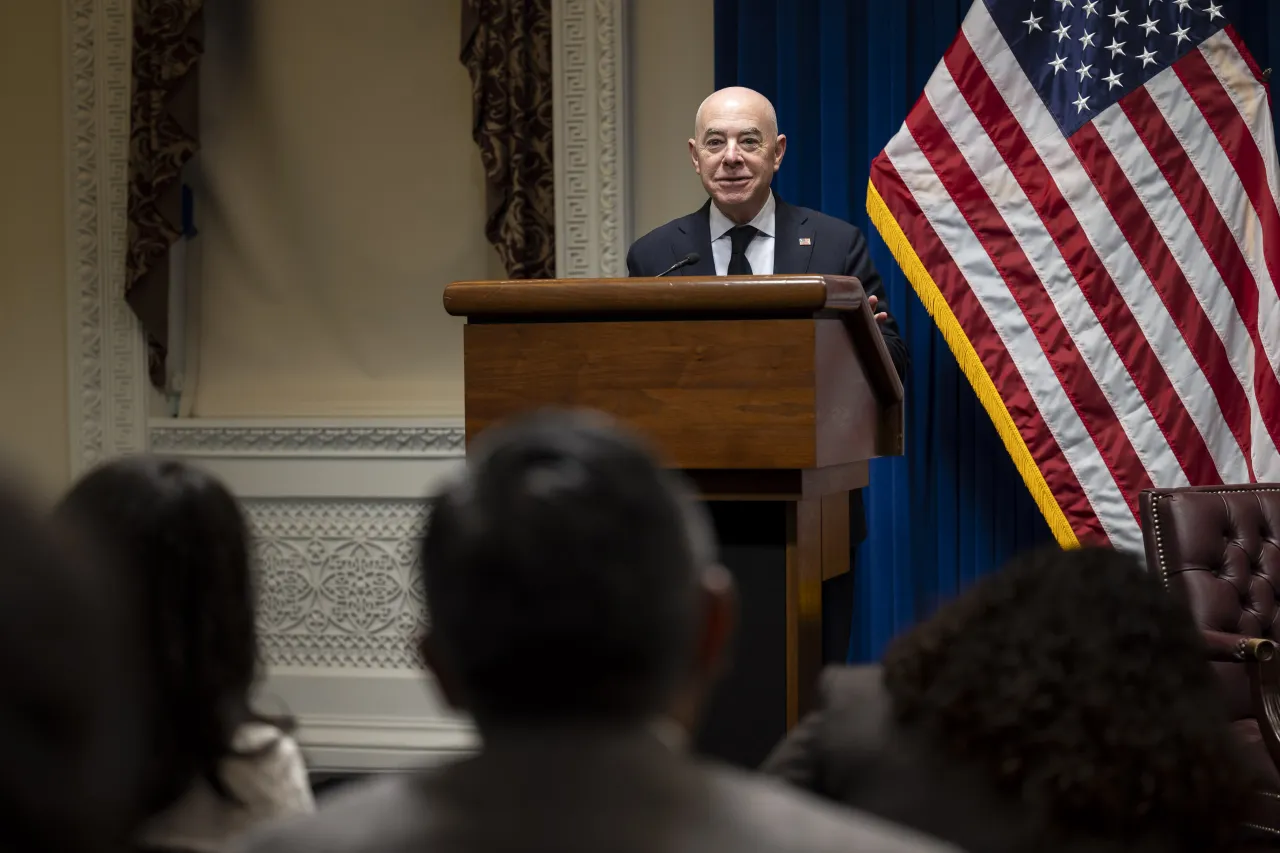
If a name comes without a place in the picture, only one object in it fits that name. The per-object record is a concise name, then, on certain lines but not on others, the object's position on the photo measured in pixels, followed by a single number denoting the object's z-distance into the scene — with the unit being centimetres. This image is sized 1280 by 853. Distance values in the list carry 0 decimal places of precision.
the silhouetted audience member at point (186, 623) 205
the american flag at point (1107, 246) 833
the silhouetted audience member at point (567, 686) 131
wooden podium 479
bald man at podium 704
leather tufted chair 729
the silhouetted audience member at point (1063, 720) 207
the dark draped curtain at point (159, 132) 1019
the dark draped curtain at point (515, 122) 985
